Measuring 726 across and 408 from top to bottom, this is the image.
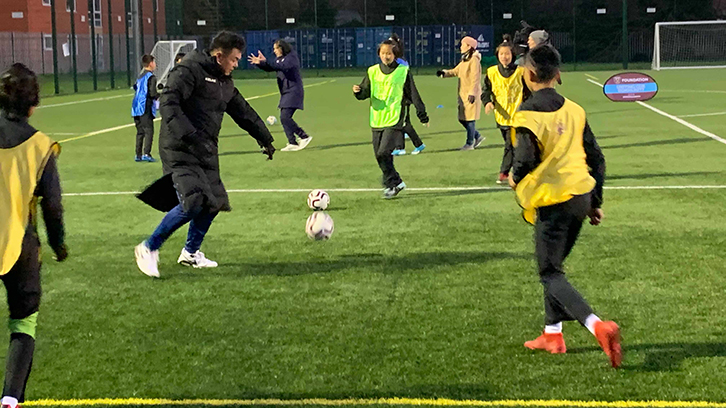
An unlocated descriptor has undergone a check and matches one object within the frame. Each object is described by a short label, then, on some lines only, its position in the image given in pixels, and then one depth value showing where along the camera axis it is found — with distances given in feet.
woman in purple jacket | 59.77
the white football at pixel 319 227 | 30.78
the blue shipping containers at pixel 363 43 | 179.93
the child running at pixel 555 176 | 17.85
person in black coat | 25.73
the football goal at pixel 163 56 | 111.65
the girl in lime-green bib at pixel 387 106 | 39.27
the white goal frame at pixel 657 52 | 153.07
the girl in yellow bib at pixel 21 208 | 15.11
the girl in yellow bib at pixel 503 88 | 44.34
